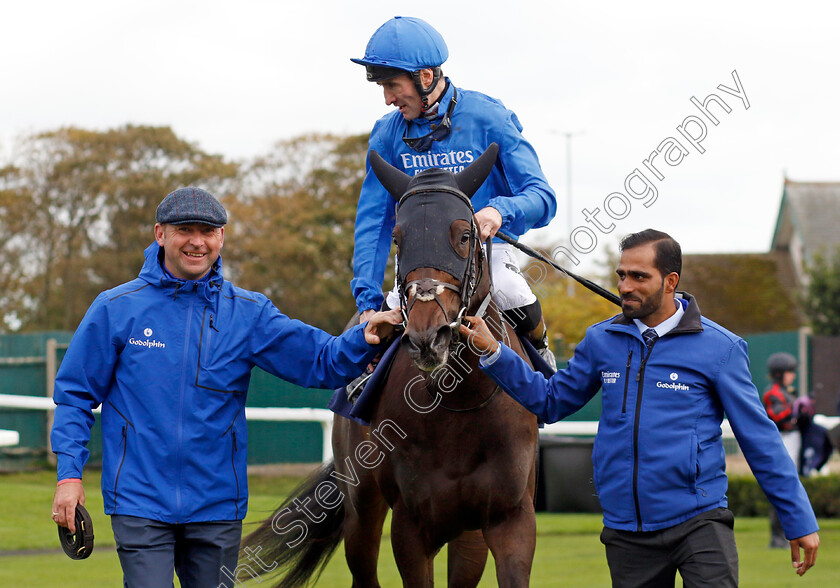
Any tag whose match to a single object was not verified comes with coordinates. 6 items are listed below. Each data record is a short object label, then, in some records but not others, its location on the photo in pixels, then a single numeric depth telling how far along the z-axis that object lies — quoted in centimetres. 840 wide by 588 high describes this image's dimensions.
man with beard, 633
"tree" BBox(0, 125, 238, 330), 5484
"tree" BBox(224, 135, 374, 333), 5637
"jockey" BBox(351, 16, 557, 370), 776
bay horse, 649
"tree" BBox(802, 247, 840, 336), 5450
